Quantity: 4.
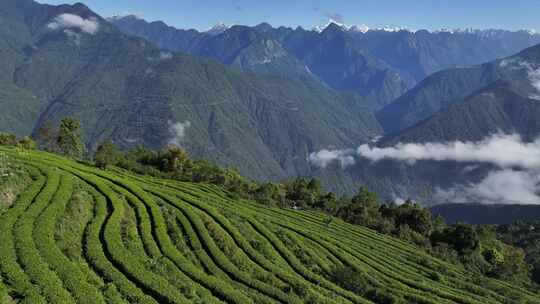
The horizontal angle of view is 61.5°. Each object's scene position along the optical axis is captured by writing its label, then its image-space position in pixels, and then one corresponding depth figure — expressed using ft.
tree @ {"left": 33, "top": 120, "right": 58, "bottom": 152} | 436.35
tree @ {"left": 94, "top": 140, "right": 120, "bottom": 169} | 283.59
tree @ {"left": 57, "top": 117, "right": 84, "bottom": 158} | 408.87
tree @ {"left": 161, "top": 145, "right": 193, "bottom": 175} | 374.63
